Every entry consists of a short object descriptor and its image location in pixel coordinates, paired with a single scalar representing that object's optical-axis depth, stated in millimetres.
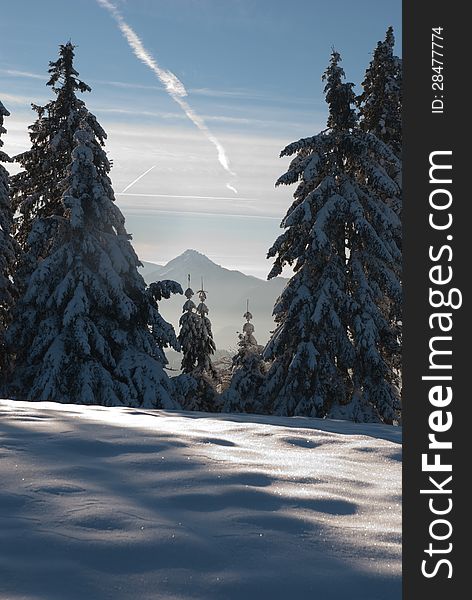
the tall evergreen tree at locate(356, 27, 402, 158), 21203
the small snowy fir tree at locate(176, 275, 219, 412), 28266
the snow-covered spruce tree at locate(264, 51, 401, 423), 16109
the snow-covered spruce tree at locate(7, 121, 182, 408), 16500
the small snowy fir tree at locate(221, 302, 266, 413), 20859
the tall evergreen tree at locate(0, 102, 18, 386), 18031
